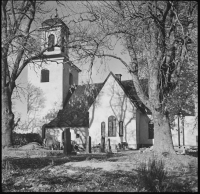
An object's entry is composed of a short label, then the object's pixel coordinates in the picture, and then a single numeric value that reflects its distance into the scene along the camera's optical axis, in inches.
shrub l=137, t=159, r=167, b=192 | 246.7
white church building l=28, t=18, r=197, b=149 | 1063.0
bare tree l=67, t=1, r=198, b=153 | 430.3
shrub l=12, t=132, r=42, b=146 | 1101.7
